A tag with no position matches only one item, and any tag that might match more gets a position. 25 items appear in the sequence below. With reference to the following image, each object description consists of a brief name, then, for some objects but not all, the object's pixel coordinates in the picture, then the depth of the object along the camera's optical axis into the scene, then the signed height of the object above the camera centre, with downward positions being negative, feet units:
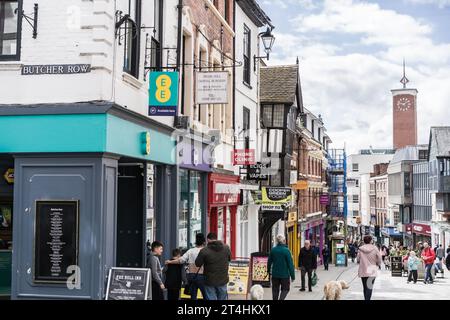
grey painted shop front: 34.06 -0.09
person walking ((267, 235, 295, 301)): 44.29 -5.24
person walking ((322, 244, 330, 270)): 117.51 -11.78
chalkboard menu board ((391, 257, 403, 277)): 86.38 -9.98
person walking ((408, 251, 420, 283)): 74.02 -8.46
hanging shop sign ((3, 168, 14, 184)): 38.09 +1.13
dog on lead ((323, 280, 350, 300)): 38.01 -5.87
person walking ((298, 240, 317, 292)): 59.98 -6.47
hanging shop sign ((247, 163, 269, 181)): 74.84 +2.68
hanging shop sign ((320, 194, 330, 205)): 157.79 -0.93
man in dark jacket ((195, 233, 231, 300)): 35.01 -4.04
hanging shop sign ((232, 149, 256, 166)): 70.03 +4.32
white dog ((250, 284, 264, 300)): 38.22 -6.07
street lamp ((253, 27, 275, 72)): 66.23 +16.73
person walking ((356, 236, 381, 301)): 42.78 -4.73
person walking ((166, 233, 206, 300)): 38.55 -4.58
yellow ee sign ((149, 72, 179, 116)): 40.88 +6.78
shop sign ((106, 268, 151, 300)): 34.40 -4.98
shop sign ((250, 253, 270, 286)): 58.49 -6.94
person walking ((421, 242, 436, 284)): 73.00 -7.95
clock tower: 360.89 +45.86
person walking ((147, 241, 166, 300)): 37.91 -5.11
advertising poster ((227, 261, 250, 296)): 48.42 -6.52
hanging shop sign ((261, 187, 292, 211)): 78.02 -0.35
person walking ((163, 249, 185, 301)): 40.50 -5.54
